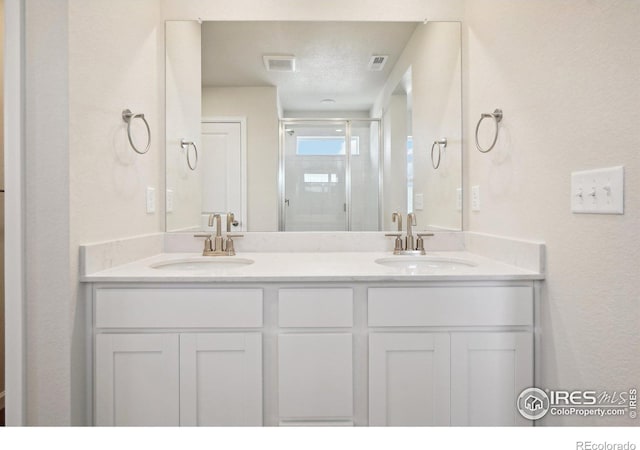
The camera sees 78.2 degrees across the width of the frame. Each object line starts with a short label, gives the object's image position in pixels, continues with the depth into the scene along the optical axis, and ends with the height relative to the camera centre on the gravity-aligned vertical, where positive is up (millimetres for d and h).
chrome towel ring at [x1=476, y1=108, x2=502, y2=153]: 1607 +398
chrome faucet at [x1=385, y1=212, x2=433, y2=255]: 1854 -143
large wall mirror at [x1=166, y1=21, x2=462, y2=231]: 1951 +414
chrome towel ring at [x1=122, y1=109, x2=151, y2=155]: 1553 +383
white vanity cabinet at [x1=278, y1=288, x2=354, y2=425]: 1335 -494
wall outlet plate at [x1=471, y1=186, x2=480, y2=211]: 1840 +76
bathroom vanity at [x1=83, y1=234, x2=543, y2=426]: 1319 -453
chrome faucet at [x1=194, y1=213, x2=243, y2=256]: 1831 -142
